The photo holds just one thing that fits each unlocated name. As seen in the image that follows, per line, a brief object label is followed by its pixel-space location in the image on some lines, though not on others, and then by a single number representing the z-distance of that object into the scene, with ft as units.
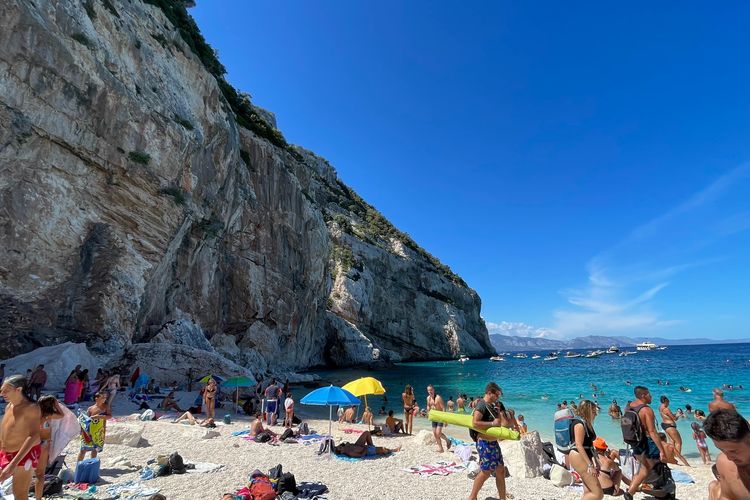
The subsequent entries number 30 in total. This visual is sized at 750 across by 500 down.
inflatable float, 17.43
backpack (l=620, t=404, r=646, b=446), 18.60
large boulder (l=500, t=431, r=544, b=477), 26.58
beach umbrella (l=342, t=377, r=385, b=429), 38.45
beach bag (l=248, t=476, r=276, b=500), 19.31
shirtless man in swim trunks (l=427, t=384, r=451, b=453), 34.01
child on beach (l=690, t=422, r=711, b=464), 35.32
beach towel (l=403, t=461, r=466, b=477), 26.89
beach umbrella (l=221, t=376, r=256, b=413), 54.80
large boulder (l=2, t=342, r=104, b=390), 46.70
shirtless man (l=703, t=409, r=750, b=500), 7.98
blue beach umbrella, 33.40
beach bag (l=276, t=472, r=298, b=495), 20.76
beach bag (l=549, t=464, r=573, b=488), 24.39
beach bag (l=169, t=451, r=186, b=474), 24.07
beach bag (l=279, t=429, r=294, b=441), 36.91
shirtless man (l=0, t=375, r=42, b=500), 14.64
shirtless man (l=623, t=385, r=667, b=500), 18.49
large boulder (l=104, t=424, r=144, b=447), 30.19
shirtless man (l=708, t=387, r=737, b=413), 28.02
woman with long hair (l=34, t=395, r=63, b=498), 16.58
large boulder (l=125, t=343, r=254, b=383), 60.03
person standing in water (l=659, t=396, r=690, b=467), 33.75
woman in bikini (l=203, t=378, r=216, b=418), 44.21
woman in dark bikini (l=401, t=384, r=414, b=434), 44.14
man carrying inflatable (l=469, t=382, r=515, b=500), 17.85
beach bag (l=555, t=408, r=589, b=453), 15.51
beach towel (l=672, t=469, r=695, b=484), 27.09
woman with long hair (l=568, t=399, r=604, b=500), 14.97
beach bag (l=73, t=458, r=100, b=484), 21.52
